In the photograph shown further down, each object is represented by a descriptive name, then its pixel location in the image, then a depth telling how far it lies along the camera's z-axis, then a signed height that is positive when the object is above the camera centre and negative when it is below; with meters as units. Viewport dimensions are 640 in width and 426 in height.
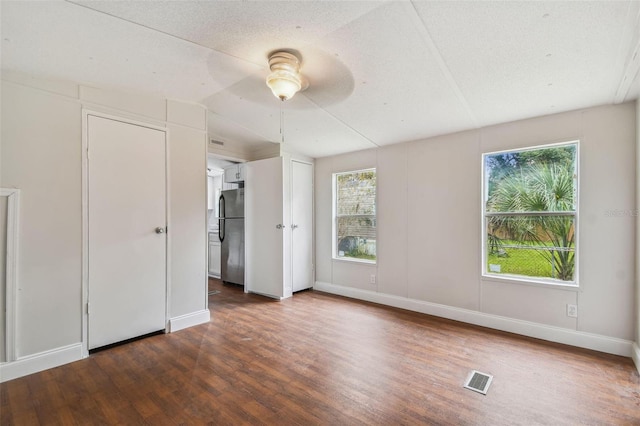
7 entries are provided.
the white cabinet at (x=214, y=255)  6.04 -0.90
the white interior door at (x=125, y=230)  2.69 -0.18
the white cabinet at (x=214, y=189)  6.32 +0.51
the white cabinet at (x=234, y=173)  4.95 +0.69
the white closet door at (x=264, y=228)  4.43 -0.24
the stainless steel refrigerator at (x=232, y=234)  5.08 -0.39
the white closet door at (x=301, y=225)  4.64 -0.20
